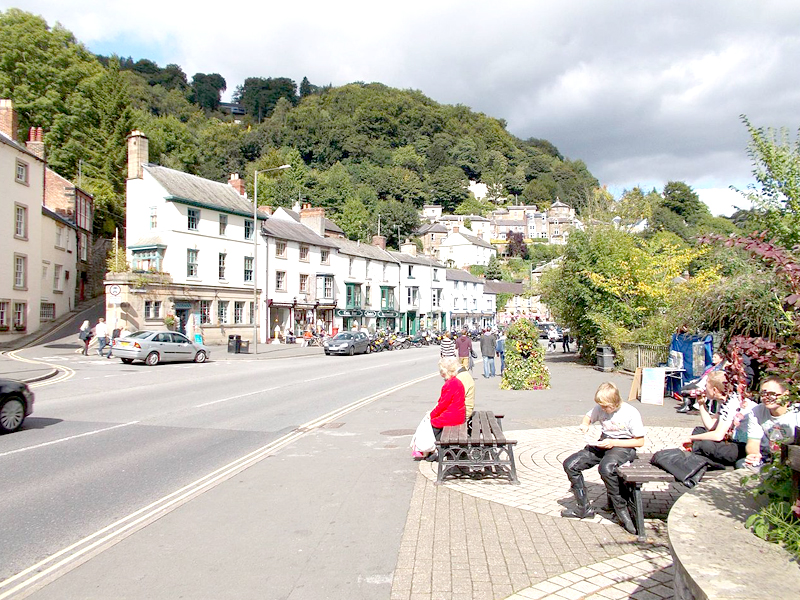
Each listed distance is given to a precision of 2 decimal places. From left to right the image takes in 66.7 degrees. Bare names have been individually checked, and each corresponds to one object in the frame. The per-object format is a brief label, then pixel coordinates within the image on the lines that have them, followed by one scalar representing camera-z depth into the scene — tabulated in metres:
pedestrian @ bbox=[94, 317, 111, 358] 29.16
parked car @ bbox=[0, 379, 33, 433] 10.58
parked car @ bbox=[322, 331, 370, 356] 36.78
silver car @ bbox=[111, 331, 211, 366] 25.27
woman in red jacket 8.40
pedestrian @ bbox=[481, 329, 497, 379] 21.44
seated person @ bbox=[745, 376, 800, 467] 5.84
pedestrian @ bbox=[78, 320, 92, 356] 28.96
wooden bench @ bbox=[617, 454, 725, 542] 5.58
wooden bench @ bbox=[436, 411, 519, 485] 7.42
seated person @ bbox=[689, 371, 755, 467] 6.34
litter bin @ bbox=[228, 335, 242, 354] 34.28
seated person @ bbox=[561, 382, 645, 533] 6.00
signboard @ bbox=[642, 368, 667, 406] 14.66
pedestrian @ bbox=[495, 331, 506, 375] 22.89
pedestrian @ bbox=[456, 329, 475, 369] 22.11
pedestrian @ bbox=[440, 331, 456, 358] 22.78
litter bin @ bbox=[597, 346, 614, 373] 23.22
